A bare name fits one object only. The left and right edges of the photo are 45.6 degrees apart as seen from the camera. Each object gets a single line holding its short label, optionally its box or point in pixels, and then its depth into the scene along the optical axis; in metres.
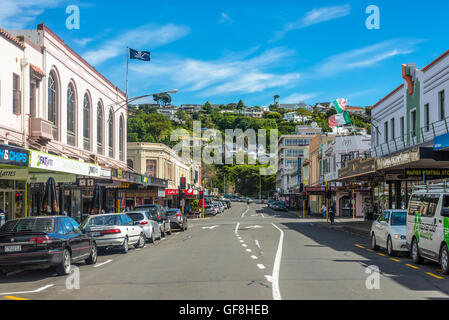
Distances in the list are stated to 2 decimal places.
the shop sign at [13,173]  20.38
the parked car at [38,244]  12.77
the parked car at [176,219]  34.00
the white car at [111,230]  18.59
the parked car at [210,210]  63.38
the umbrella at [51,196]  19.67
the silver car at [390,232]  17.55
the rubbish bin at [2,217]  21.21
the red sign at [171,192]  57.97
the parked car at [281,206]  77.91
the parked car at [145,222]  23.31
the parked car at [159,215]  28.02
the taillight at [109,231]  18.62
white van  13.32
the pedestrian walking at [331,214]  42.97
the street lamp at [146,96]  31.56
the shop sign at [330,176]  52.05
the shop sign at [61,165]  17.28
